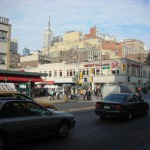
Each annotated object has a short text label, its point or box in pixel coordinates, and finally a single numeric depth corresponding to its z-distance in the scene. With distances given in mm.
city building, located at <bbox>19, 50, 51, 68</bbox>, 121938
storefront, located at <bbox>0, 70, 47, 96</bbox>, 40394
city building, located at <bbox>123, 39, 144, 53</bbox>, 193150
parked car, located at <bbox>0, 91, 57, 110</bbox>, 13883
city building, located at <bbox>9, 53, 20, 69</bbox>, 164700
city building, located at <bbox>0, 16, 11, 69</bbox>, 45266
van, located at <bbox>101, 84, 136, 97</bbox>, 33500
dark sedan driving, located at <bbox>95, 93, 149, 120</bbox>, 14969
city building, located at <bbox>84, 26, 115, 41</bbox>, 188250
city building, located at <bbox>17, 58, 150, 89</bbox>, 76312
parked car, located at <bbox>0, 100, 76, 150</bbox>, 7770
